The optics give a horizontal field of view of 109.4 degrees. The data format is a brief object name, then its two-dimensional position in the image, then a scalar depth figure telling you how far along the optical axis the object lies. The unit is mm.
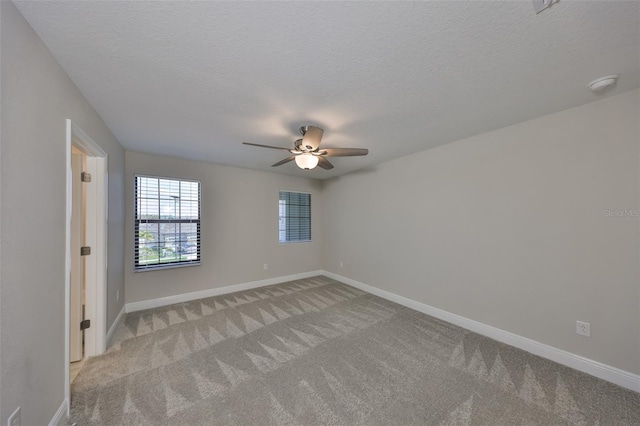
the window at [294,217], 4980
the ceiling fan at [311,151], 2227
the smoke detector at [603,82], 1636
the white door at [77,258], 2072
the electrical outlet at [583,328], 2037
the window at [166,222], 3477
